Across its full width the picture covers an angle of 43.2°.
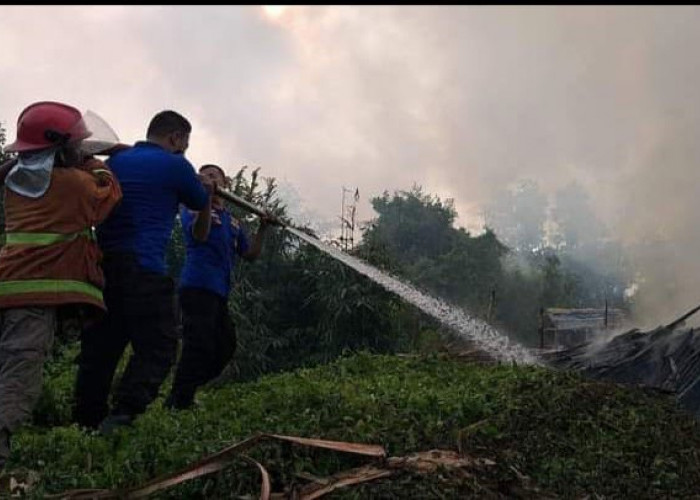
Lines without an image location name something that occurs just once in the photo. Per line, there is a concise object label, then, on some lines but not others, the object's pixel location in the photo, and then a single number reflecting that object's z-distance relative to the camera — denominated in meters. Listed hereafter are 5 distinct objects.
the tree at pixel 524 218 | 62.06
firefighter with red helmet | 3.82
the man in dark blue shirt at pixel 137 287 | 4.53
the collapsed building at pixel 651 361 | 6.89
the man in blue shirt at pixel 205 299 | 5.64
